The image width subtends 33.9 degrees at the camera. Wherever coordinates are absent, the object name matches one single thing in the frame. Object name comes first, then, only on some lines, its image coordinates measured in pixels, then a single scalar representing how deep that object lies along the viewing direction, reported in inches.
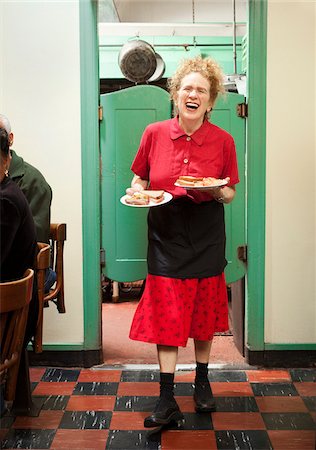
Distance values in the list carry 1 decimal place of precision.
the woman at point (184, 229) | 91.3
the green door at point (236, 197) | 117.2
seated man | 99.1
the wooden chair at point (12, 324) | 57.6
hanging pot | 137.3
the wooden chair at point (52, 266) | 86.5
